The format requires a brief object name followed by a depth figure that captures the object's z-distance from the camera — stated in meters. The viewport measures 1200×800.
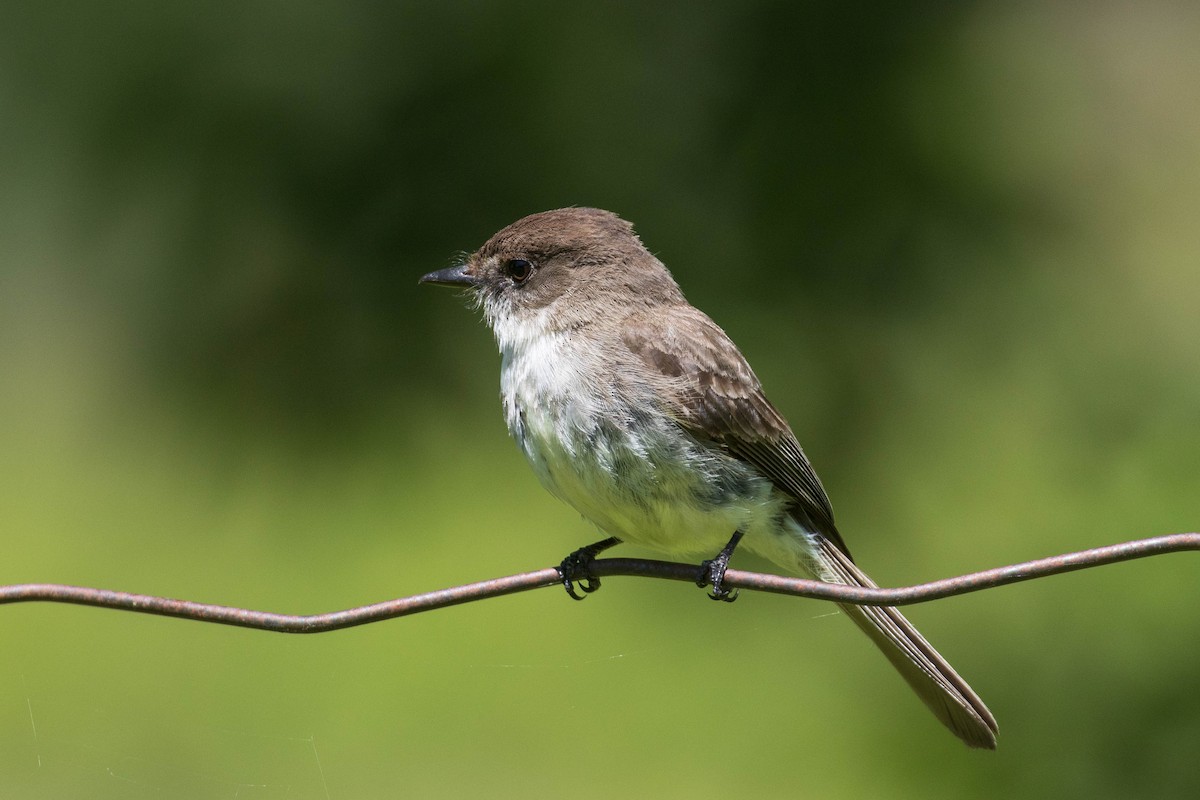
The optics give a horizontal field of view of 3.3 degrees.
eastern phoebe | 4.11
